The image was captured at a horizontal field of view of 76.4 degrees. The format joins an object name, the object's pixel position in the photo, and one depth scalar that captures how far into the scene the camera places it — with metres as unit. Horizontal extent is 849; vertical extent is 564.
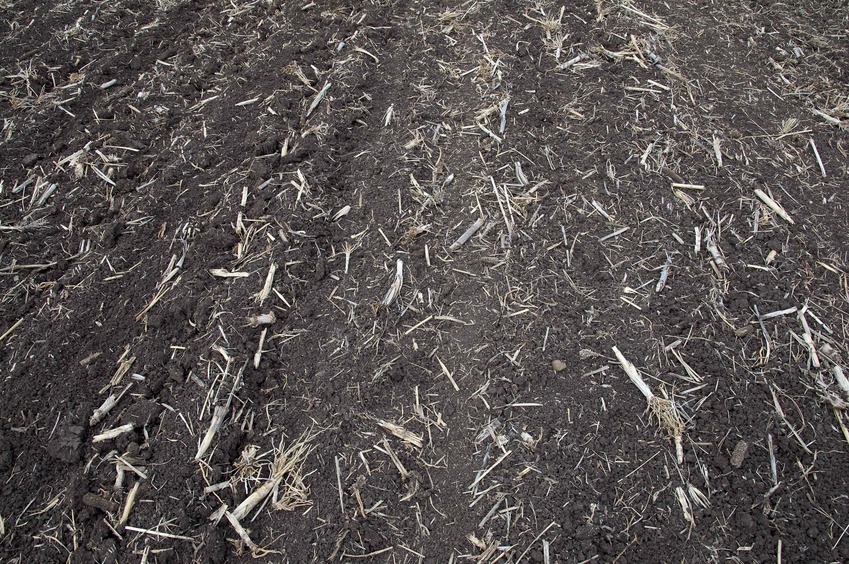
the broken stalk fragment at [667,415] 2.33
